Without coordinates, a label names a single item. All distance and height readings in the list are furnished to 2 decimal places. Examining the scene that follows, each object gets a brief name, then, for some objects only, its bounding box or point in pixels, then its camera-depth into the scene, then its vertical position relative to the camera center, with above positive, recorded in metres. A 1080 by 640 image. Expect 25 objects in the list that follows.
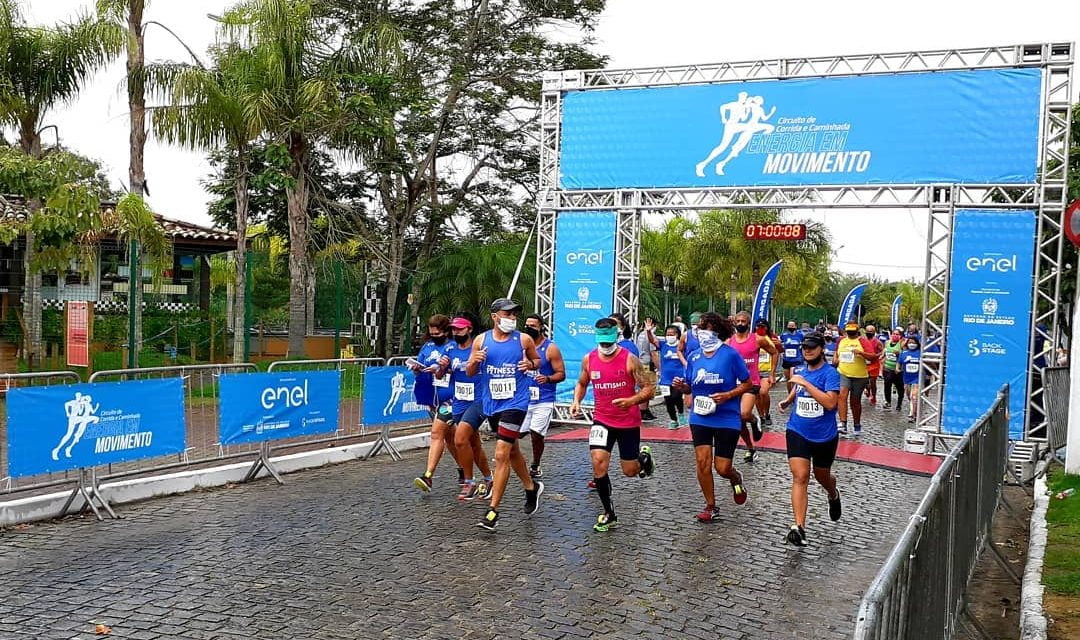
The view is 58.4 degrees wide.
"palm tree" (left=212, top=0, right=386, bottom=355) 18.31 +3.95
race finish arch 13.16 +2.05
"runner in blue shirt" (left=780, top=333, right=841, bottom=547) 7.97 -0.97
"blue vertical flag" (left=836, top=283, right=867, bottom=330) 26.68 +0.08
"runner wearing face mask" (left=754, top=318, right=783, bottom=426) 14.34 -1.07
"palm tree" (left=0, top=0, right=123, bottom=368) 16.73 +4.01
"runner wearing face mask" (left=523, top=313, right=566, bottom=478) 9.13 -0.84
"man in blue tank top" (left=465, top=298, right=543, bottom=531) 8.49 -0.72
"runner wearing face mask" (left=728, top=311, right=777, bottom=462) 12.35 -0.61
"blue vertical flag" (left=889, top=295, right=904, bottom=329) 34.28 -0.27
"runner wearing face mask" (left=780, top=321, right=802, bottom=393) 18.98 -0.97
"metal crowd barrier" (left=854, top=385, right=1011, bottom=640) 3.17 -1.13
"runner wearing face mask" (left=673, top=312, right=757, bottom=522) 8.52 -0.89
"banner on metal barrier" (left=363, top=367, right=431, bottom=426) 12.25 -1.28
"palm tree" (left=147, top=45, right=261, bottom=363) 17.23 +3.31
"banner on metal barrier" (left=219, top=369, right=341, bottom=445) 10.27 -1.22
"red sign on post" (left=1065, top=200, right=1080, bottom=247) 9.05 +0.81
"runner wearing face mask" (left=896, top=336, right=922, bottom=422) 19.10 -1.23
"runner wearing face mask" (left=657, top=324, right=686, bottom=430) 14.64 -0.98
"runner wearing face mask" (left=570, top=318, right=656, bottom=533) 8.35 -0.94
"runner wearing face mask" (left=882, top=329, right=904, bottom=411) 20.47 -1.29
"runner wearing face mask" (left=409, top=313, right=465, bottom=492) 9.55 -0.97
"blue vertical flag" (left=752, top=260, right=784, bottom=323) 21.59 +0.18
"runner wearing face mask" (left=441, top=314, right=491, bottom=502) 9.14 -1.05
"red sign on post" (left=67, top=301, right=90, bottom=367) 15.78 -0.69
